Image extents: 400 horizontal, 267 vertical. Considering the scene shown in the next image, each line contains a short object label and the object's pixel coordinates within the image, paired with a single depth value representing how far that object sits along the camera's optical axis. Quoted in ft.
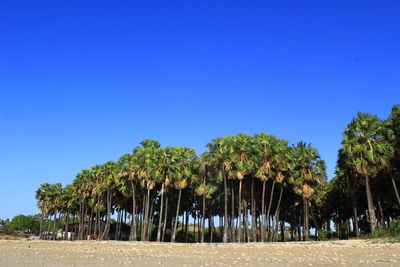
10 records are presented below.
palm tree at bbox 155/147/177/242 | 158.71
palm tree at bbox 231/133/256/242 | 145.79
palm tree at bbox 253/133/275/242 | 146.51
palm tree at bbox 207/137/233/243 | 147.74
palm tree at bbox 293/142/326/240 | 149.79
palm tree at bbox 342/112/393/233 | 117.08
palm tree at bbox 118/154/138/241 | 165.48
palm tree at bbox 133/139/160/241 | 160.25
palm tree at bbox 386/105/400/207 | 120.37
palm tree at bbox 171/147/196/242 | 159.84
